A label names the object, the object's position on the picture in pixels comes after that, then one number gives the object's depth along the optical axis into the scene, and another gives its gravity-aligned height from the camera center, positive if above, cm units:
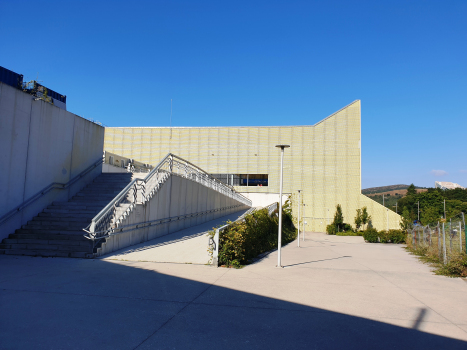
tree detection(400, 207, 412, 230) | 3745 -90
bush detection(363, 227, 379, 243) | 2803 -189
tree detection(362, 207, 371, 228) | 4028 -43
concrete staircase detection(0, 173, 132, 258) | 1086 -90
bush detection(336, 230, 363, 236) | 3868 -236
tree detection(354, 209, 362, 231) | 4031 -83
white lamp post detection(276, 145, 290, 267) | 1032 -127
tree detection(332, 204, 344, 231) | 4047 -76
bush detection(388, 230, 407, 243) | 2547 -166
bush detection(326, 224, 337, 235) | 4028 -202
